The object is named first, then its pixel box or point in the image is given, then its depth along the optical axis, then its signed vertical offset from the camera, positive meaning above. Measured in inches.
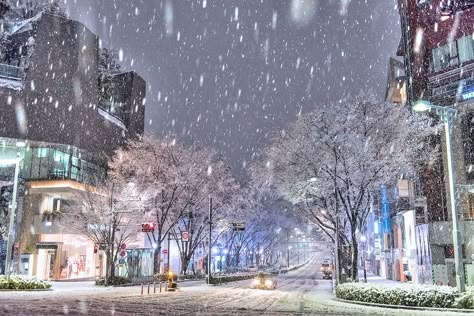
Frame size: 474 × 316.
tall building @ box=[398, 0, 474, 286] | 1309.1 +476.2
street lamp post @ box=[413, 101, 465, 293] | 722.8 +65.5
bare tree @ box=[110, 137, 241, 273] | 1739.7 +282.8
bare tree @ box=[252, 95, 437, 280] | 1066.1 +223.0
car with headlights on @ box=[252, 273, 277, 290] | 1424.7 -91.2
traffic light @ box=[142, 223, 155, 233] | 1457.9 +69.3
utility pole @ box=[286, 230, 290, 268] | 3706.2 +118.0
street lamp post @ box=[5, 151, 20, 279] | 1136.2 +33.1
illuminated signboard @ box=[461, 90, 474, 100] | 1311.5 +419.6
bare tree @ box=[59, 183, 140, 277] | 1546.5 +126.3
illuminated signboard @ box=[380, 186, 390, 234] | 2066.4 +156.7
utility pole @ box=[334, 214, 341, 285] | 1188.5 -16.8
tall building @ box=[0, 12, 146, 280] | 1838.1 +469.8
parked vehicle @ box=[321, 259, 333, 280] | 2397.9 -92.0
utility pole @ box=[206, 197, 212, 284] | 1613.2 -63.9
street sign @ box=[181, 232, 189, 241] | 1728.3 +51.3
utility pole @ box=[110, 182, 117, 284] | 1499.1 +41.8
